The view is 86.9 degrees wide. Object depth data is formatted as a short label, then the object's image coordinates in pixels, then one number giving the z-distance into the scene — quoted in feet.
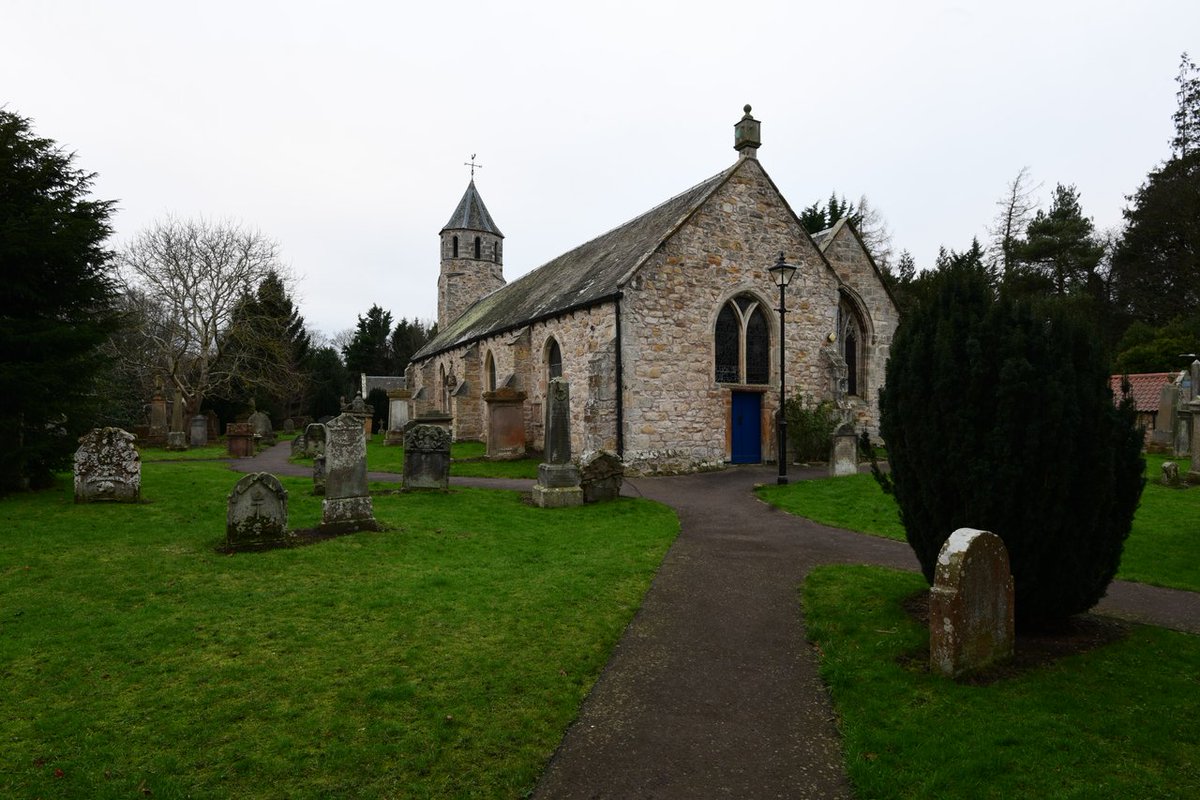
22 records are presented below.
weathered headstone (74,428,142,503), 35.37
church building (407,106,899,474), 55.62
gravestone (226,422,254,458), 78.96
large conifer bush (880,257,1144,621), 16.78
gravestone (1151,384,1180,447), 65.98
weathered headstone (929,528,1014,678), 15.15
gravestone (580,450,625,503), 41.65
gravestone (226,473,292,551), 27.22
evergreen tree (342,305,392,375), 192.13
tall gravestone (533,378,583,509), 40.14
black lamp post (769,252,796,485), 48.65
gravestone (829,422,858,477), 51.72
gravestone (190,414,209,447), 93.91
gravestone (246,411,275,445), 105.40
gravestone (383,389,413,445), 95.71
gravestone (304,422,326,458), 61.77
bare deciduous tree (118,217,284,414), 97.25
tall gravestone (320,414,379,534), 30.60
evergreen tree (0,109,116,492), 36.22
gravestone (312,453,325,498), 43.04
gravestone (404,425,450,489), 44.06
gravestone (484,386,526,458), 67.21
